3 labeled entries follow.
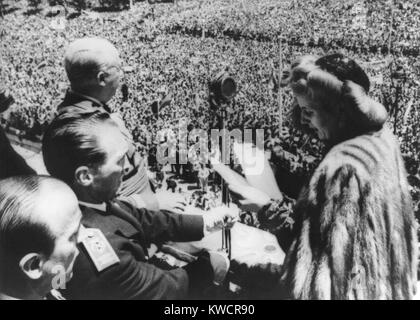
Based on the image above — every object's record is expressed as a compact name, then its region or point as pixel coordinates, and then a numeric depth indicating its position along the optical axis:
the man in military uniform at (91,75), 2.12
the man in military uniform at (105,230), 1.76
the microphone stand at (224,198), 2.33
